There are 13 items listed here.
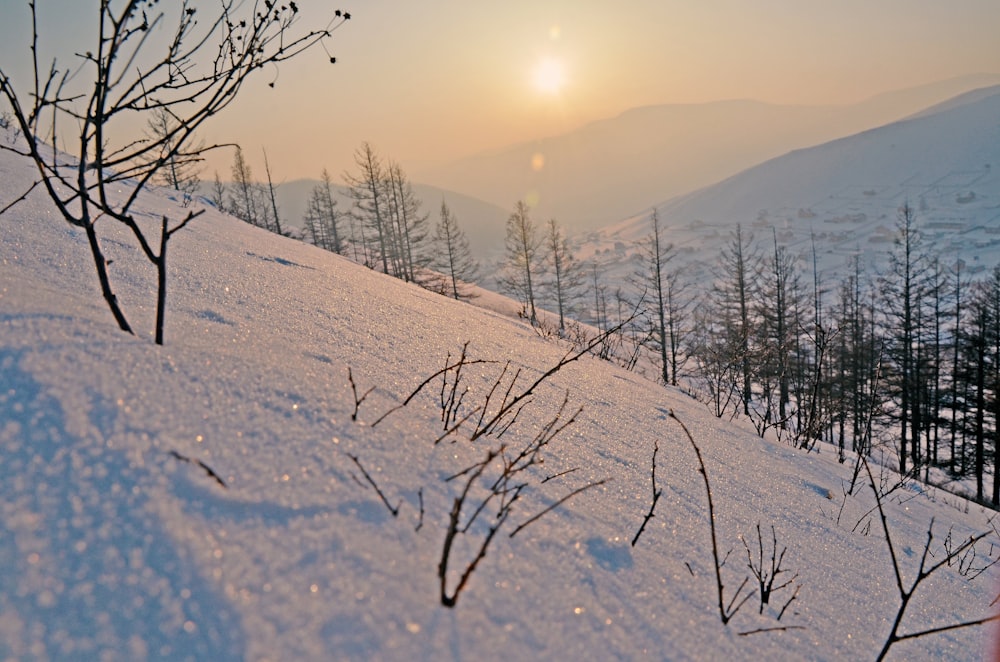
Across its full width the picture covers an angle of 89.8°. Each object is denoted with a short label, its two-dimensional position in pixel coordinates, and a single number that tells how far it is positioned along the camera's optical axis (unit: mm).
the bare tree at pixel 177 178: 27908
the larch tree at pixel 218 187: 39562
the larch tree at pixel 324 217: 43150
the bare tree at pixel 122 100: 1437
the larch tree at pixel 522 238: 31062
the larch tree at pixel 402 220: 36969
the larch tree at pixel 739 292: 24938
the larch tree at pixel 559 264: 32031
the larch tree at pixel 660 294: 24781
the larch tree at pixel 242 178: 42197
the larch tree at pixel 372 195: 35844
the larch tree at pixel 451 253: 33731
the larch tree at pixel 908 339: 21609
